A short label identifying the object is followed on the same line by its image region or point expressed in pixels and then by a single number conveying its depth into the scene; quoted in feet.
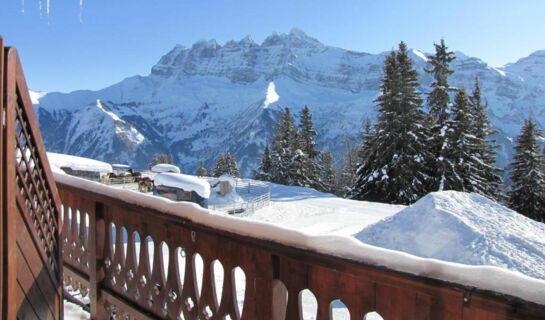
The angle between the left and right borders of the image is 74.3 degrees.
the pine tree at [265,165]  129.49
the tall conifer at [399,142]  72.08
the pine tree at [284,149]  115.03
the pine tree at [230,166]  142.51
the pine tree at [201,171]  162.85
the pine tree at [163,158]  205.77
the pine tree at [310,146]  118.73
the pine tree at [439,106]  72.43
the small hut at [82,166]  82.47
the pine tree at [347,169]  139.44
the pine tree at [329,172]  143.58
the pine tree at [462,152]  70.74
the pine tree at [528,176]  75.61
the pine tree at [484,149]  74.43
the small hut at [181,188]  60.75
